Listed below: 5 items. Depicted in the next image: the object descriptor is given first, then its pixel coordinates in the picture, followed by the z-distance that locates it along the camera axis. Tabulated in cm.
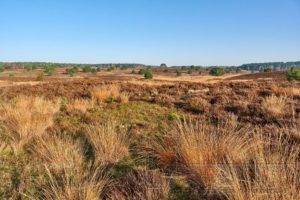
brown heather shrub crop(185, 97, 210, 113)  910
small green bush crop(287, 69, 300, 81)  3778
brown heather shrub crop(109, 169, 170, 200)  320
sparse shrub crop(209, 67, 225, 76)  8944
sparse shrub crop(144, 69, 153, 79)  5850
